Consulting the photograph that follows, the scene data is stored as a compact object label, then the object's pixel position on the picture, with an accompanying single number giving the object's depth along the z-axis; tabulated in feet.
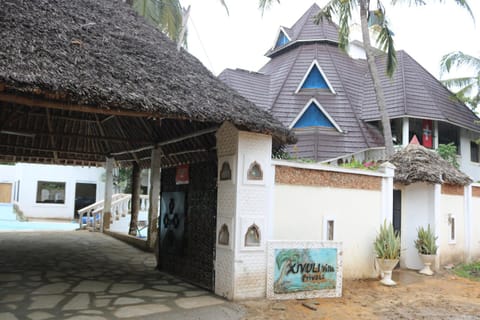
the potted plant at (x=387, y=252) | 25.41
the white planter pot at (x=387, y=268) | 25.35
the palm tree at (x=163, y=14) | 51.62
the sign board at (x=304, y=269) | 20.67
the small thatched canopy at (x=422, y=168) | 30.89
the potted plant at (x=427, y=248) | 29.86
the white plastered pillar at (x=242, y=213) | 20.08
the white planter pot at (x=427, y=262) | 29.78
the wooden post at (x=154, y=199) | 33.71
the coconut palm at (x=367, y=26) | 39.70
